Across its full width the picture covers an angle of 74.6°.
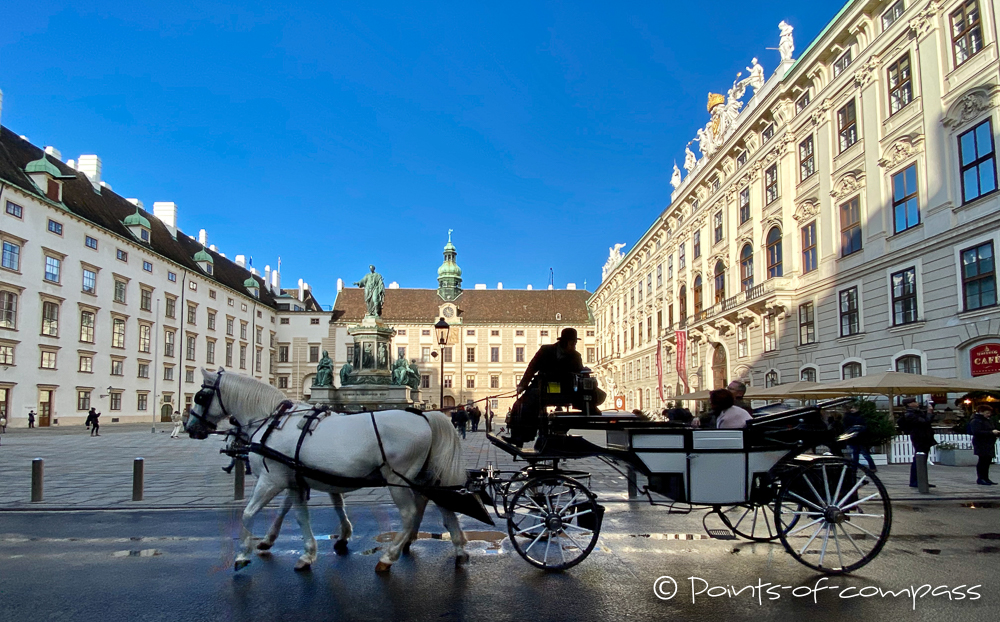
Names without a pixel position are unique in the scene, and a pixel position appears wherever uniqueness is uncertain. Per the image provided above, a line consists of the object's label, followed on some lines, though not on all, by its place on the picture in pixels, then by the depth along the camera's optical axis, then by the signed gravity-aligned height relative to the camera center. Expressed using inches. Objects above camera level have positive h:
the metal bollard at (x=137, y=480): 430.3 -68.6
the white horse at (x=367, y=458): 250.4 -33.0
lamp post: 757.1 +47.4
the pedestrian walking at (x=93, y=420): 1269.8 -86.4
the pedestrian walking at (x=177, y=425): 1241.6 -104.8
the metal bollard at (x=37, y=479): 426.3 -66.3
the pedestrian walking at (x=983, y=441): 494.0 -57.0
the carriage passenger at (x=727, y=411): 266.7 -18.0
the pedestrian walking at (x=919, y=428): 543.2 -51.6
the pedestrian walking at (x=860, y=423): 590.9 -53.6
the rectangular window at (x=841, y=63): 1020.5 +477.1
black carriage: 240.4 -40.8
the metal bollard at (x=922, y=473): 463.8 -76.2
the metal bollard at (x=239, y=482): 420.4 -70.1
